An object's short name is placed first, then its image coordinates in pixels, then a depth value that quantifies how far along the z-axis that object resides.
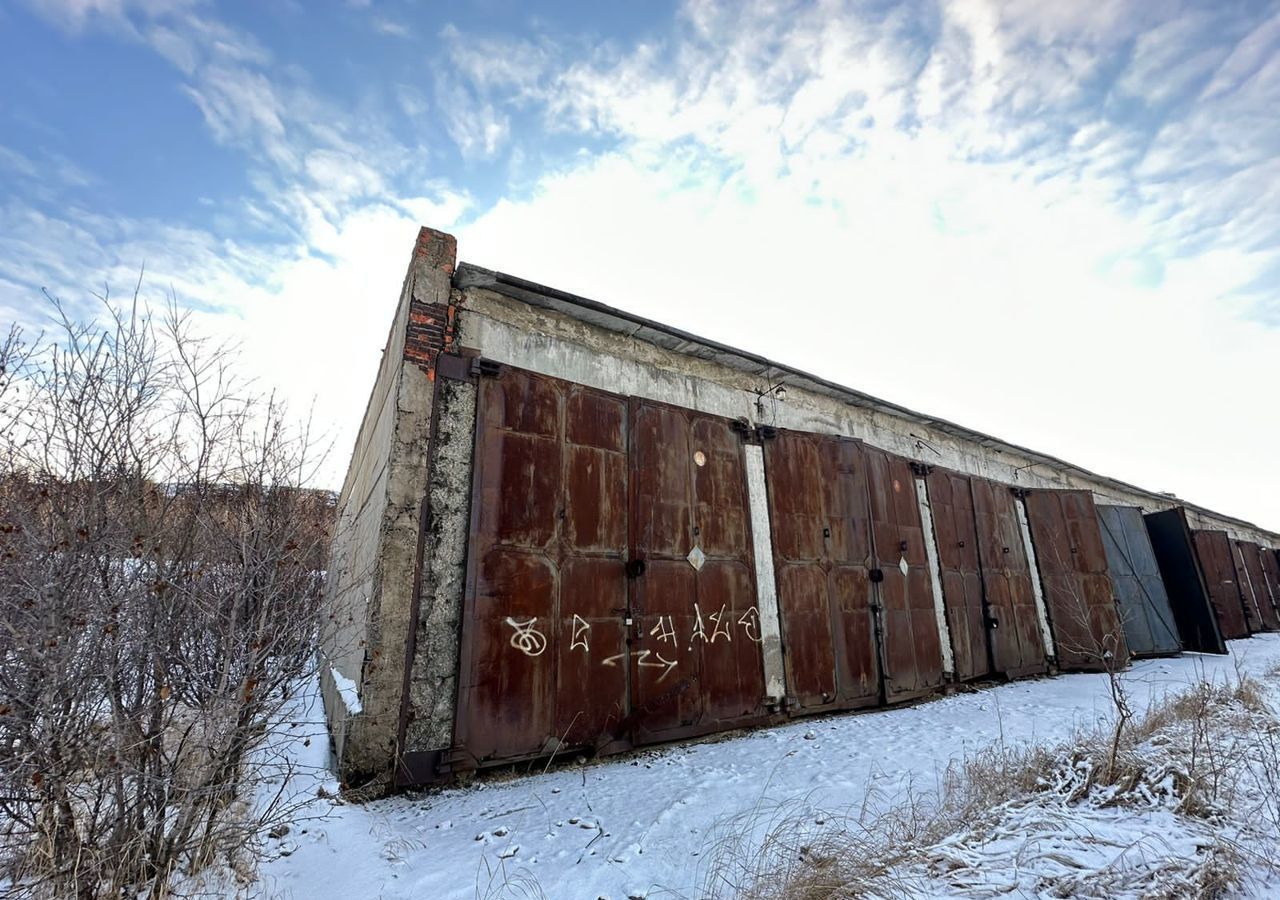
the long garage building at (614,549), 4.05
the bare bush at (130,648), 2.25
